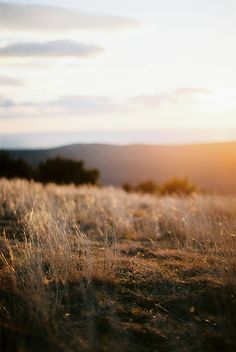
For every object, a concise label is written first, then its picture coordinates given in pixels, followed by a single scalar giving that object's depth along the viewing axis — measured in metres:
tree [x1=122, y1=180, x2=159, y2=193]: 40.39
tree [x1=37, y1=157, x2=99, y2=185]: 35.44
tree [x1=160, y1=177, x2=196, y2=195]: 33.69
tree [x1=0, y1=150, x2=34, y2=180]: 33.56
